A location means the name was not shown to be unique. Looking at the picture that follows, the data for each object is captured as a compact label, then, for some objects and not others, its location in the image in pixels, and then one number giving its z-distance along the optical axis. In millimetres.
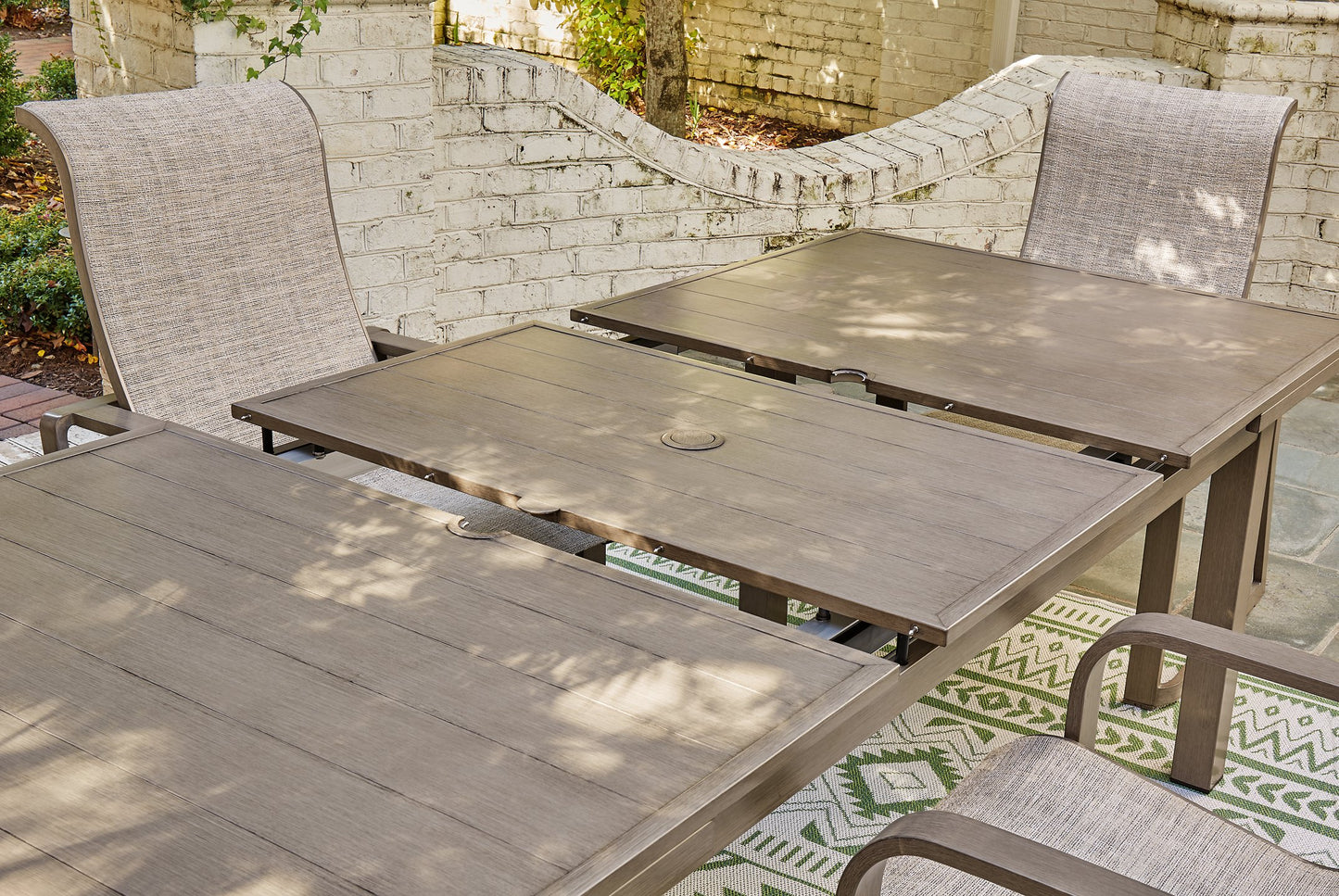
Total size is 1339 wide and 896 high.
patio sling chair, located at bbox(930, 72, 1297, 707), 3414
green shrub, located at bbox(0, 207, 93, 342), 4982
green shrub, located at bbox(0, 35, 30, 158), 6613
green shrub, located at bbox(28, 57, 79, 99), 7528
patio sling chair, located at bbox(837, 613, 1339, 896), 1649
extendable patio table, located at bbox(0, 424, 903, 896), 1169
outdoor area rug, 2496
